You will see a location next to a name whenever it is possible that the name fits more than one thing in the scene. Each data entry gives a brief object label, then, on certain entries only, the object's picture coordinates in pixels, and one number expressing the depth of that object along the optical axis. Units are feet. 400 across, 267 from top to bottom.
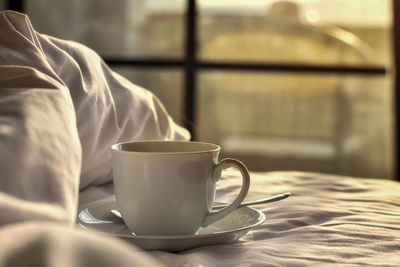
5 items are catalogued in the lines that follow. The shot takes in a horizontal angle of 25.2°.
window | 8.52
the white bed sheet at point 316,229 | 2.19
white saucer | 2.21
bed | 1.33
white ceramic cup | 2.27
